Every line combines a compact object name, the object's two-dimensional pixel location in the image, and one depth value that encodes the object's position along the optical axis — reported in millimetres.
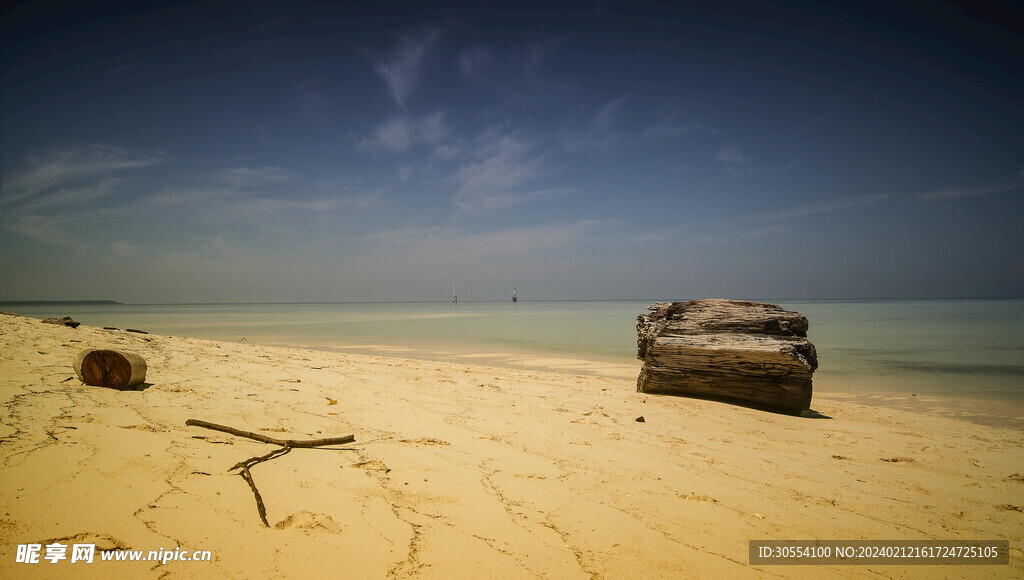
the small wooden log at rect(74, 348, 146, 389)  4289
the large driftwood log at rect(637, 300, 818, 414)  5738
